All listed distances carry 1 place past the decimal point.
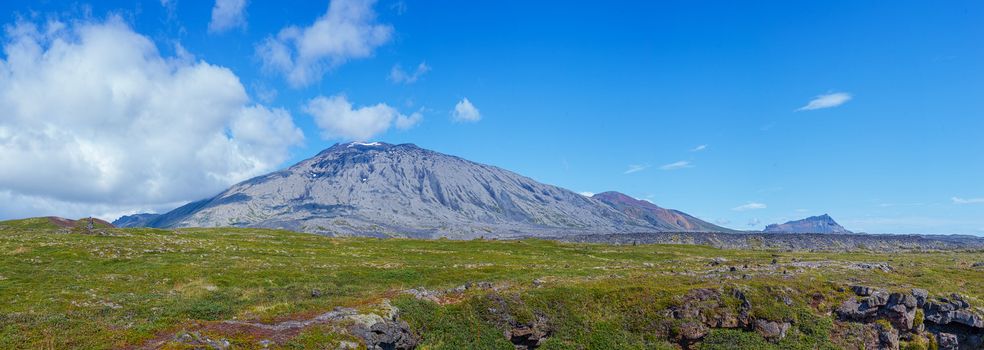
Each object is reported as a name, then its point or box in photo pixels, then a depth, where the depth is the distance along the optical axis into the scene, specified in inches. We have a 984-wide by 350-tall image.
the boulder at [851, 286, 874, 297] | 1453.7
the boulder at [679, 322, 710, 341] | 1261.1
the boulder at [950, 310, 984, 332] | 1379.2
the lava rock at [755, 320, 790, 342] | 1266.0
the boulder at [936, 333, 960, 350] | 1384.1
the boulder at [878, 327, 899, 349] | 1304.1
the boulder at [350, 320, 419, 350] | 1035.9
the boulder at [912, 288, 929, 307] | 1461.2
